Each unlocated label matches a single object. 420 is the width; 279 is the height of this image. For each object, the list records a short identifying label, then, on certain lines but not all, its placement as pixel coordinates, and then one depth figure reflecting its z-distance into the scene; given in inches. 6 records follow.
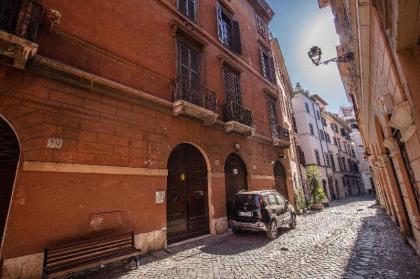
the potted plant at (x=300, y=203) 635.3
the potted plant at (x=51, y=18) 226.1
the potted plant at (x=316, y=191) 747.4
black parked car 331.9
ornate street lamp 314.6
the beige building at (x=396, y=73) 108.0
